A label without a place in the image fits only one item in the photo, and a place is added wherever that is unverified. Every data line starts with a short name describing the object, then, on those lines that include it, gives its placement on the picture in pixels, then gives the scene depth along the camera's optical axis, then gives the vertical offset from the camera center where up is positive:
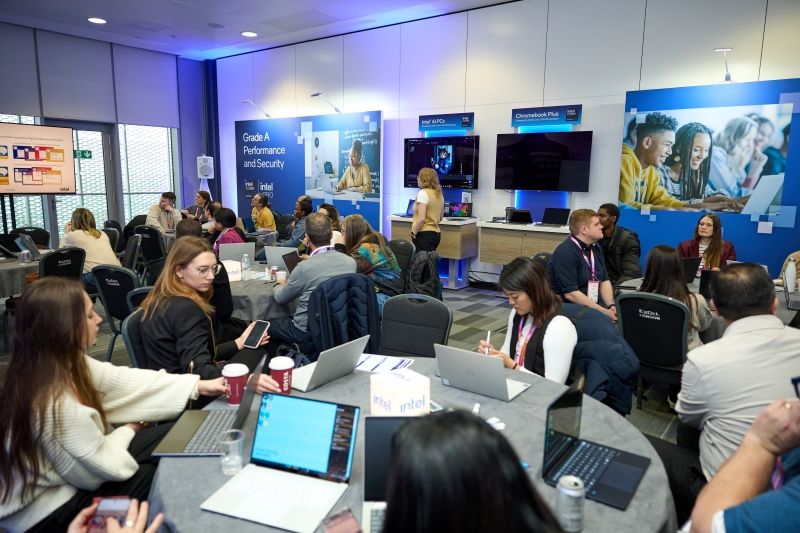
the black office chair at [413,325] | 3.02 -0.80
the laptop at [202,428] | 1.69 -0.85
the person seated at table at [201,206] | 9.27 -0.39
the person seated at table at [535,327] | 2.37 -0.64
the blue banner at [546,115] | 6.80 +0.99
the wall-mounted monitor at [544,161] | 6.76 +0.39
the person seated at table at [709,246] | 4.84 -0.50
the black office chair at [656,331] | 3.24 -0.88
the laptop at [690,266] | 4.32 -0.61
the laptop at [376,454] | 1.36 -0.69
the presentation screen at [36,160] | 8.41 +0.34
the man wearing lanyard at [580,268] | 4.06 -0.61
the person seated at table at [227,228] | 5.59 -0.48
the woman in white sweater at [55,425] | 1.53 -0.72
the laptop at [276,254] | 4.82 -0.63
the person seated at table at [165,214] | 8.45 -0.51
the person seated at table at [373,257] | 4.30 -0.57
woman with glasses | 2.39 -0.63
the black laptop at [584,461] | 1.44 -0.81
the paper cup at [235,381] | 2.02 -0.75
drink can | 1.27 -0.76
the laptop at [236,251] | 5.14 -0.65
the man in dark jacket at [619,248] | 5.35 -0.57
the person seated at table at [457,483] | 0.74 -0.42
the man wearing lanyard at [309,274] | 3.72 -0.62
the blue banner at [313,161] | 8.99 +0.46
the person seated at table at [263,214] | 8.10 -0.45
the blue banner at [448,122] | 7.76 +1.00
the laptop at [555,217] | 6.91 -0.35
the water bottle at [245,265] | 4.70 -0.74
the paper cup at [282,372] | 2.03 -0.72
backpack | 4.47 -0.75
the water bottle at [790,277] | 3.82 -0.60
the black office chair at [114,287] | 4.27 -0.86
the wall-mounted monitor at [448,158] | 7.73 +0.45
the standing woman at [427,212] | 7.21 -0.33
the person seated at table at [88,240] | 5.58 -0.62
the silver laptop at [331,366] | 2.10 -0.75
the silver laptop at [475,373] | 1.98 -0.72
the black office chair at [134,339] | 2.47 -0.73
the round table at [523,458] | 1.34 -0.83
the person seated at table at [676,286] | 3.43 -0.61
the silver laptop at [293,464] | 1.40 -0.81
